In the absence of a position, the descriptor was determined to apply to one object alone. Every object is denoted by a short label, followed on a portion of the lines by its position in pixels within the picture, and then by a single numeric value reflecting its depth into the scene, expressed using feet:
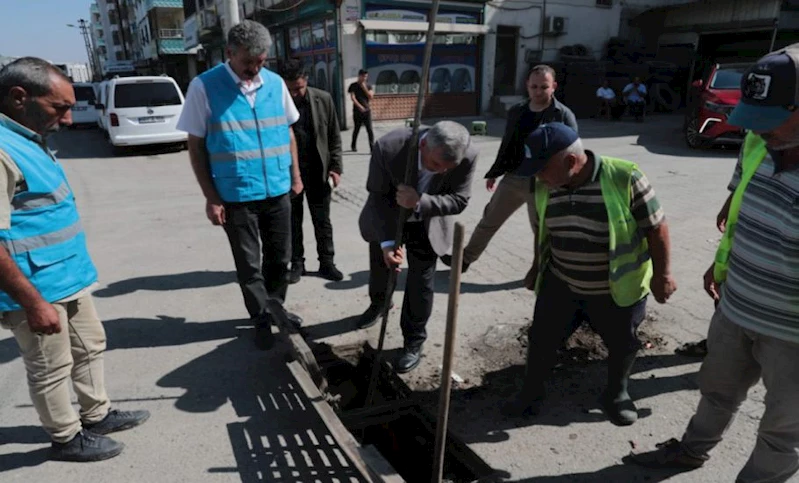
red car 35.22
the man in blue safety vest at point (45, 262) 7.37
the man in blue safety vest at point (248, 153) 10.79
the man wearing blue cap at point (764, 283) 5.98
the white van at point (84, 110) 61.82
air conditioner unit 63.41
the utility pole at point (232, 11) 32.71
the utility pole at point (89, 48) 241.57
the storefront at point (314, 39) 53.16
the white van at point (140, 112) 39.63
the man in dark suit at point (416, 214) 10.44
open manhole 8.66
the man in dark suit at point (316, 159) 15.12
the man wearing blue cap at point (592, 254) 7.87
